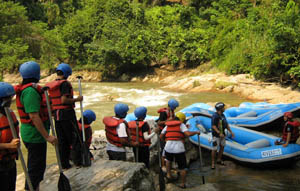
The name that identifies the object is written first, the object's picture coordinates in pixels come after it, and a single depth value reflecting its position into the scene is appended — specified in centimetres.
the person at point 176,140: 416
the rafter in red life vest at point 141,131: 404
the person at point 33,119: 239
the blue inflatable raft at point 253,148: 511
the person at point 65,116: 316
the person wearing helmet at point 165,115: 471
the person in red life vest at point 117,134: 365
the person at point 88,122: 382
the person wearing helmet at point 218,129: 544
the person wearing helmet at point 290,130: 509
